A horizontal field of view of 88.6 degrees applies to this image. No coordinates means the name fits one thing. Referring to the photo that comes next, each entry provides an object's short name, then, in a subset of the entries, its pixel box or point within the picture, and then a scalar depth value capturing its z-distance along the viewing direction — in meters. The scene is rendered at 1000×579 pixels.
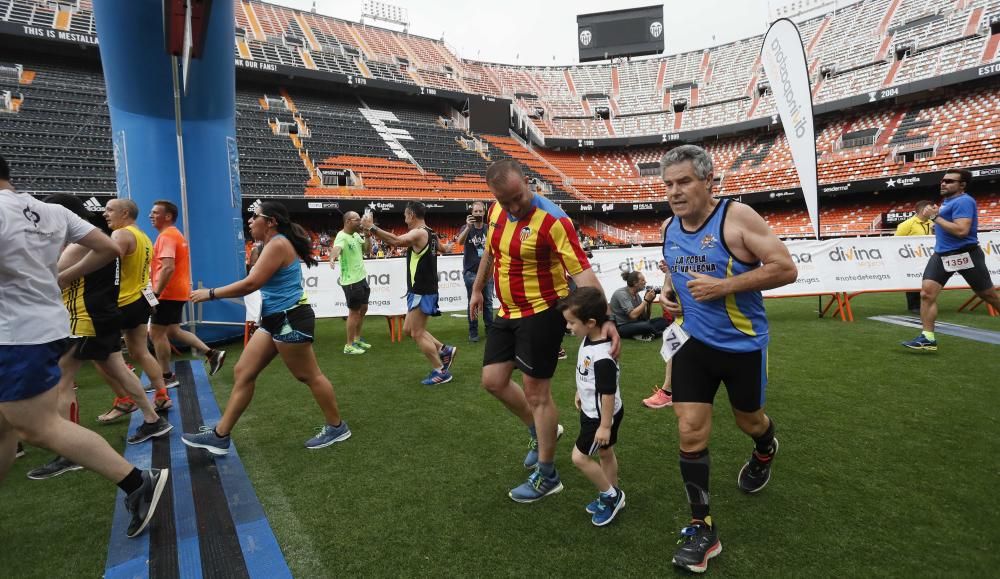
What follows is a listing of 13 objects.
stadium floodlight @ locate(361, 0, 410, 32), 45.41
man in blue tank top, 2.22
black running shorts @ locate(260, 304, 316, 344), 3.30
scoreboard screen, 41.75
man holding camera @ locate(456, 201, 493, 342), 7.35
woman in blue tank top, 3.23
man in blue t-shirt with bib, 5.30
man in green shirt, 6.88
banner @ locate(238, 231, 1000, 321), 8.59
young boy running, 2.39
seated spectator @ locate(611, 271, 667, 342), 7.27
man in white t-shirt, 2.17
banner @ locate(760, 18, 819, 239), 5.63
